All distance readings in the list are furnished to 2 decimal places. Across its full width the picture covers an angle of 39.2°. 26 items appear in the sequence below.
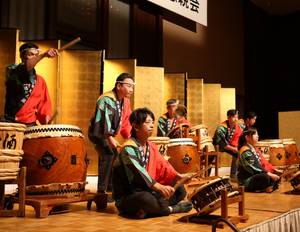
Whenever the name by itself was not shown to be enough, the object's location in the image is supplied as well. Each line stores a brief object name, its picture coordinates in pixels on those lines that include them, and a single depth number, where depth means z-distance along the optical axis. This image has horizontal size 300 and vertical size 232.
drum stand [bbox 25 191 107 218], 2.73
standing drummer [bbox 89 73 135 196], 3.34
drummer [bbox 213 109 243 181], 6.12
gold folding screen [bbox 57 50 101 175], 5.25
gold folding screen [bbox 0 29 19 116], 4.46
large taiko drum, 2.85
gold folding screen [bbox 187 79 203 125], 6.99
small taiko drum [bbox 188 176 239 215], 2.45
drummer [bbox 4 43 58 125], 3.06
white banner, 5.95
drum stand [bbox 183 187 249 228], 2.36
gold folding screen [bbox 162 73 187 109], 6.75
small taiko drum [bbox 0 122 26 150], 2.61
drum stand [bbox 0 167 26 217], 2.73
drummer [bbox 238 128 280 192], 4.35
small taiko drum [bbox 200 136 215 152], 5.43
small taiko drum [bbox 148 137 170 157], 4.05
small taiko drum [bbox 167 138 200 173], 4.62
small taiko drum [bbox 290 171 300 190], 4.23
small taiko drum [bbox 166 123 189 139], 5.18
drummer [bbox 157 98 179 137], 5.55
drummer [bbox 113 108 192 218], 2.69
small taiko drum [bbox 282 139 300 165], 6.18
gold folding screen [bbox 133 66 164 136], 5.97
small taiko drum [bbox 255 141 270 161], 5.68
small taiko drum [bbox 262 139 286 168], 5.96
